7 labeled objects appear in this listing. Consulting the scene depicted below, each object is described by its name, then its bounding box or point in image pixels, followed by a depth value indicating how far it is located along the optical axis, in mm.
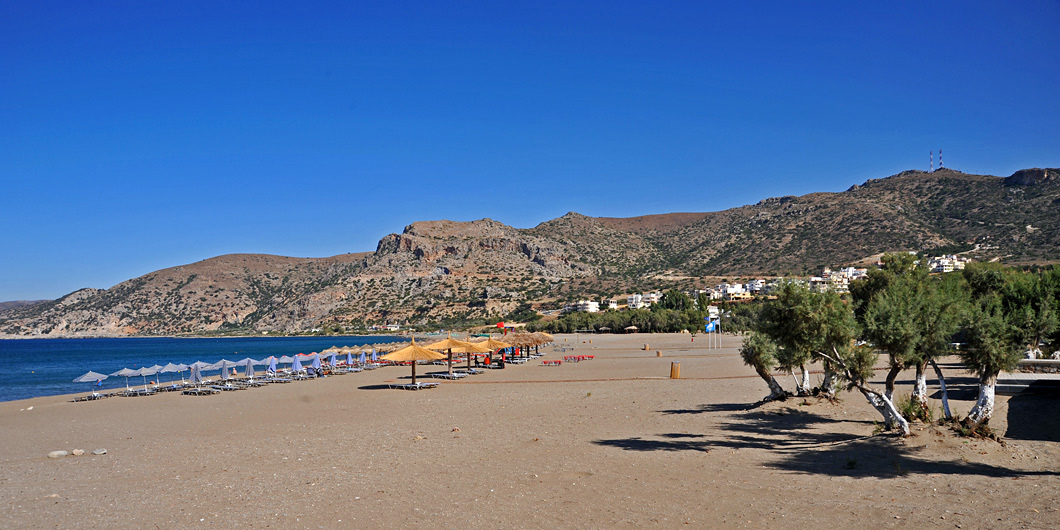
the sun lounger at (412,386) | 23562
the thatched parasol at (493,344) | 30284
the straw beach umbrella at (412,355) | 22539
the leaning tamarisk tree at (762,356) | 14445
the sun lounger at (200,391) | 24531
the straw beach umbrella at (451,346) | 25672
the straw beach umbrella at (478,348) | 27242
